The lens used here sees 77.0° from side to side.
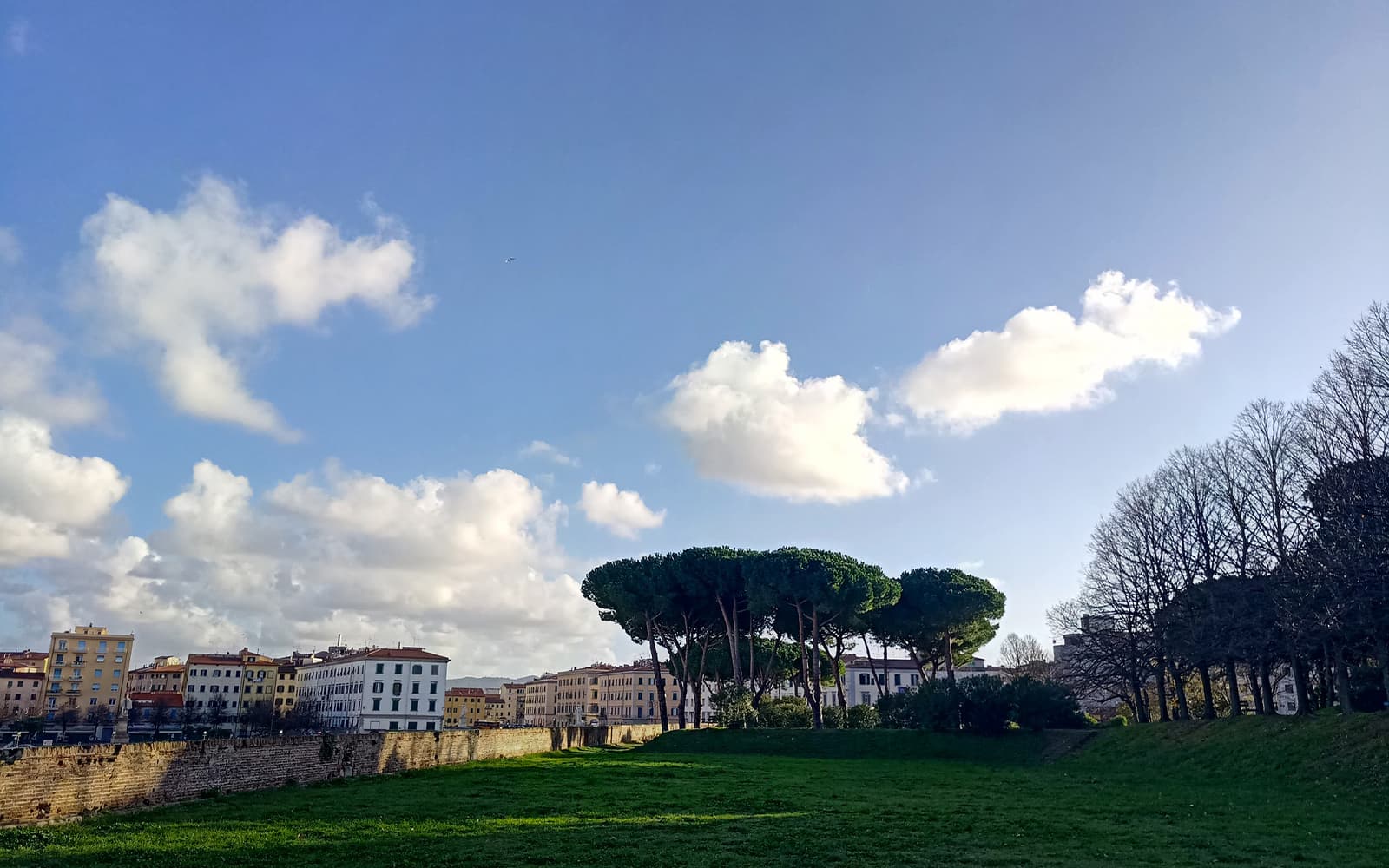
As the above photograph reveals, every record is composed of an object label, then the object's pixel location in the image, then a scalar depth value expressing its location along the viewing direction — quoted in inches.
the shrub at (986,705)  2007.9
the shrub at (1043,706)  1987.0
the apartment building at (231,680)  5369.1
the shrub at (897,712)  2230.6
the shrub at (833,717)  2460.6
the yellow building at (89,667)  5177.2
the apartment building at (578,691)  6560.0
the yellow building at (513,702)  7519.7
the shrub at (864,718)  2406.5
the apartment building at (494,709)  7140.8
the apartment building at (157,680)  5600.4
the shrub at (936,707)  2074.3
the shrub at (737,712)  2469.2
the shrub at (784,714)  2522.1
